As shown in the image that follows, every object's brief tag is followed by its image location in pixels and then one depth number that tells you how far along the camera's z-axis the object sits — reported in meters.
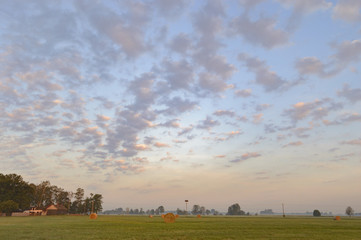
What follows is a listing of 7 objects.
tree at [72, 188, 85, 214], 149.62
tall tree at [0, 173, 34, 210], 95.19
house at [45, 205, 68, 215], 117.56
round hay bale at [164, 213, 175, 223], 49.37
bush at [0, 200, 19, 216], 86.81
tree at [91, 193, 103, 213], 152.00
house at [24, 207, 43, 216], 109.19
